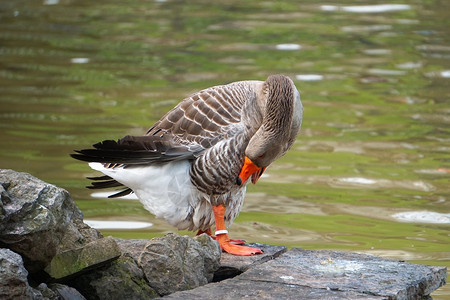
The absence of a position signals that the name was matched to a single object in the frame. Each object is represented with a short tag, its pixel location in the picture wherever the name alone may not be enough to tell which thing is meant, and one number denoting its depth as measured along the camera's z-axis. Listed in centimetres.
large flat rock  976
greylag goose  1156
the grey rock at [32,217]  913
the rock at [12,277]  841
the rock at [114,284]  986
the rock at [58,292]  923
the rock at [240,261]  1121
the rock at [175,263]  1011
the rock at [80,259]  959
